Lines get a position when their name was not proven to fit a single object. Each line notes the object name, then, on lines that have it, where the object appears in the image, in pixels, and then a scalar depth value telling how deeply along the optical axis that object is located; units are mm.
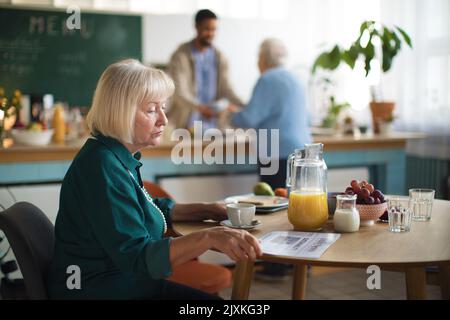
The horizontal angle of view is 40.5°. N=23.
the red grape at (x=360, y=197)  1765
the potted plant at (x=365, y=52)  3287
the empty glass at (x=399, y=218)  1690
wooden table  1394
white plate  1968
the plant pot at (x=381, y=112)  4172
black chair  1478
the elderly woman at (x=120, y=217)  1405
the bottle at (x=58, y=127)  3436
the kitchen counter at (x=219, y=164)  3127
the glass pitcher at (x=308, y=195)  1668
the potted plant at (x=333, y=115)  4312
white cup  1684
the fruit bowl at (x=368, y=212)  1751
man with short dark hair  4439
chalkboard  5160
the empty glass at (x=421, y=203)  1847
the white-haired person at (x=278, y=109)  3348
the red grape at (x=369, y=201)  1764
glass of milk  1666
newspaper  1443
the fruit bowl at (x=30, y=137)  3203
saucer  1710
